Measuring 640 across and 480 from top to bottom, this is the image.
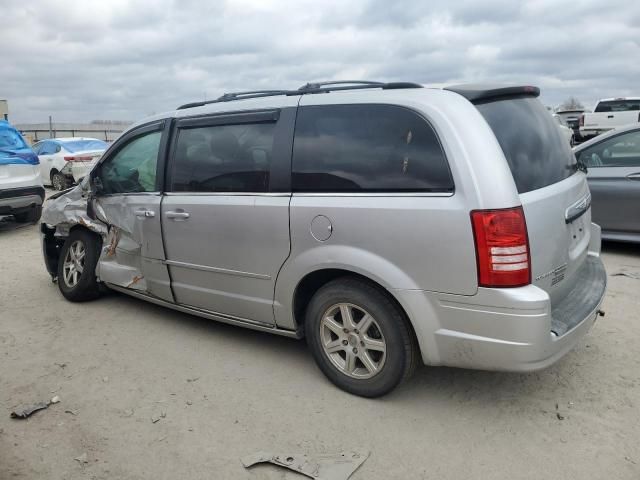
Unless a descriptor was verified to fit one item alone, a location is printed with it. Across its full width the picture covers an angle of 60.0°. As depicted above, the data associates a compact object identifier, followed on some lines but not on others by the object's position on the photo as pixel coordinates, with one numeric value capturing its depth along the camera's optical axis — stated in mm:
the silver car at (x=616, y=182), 6301
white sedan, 13883
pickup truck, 19844
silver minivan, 2846
